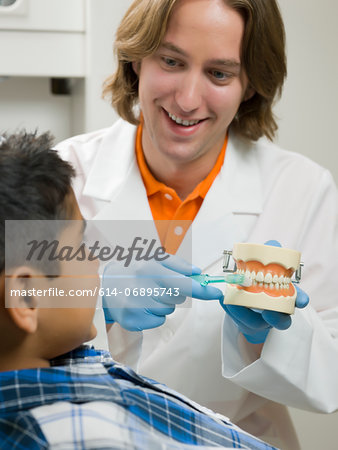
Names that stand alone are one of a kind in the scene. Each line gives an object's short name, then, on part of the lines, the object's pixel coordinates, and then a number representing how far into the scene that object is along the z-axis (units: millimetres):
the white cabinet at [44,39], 1780
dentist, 1221
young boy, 728
